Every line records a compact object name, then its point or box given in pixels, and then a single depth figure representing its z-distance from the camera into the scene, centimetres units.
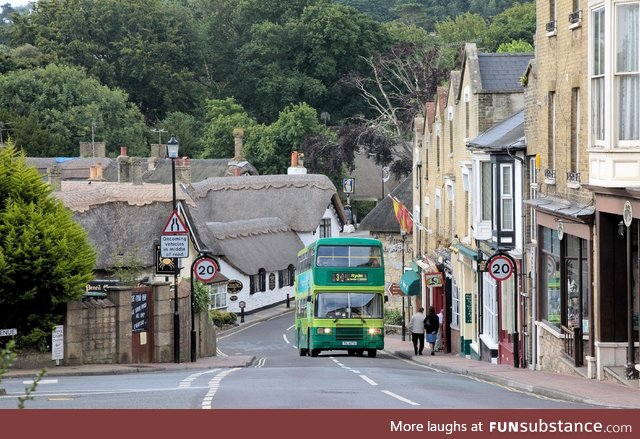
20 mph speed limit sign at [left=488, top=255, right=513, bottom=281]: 3250
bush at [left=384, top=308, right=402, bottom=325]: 6406
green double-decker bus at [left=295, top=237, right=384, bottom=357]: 4059
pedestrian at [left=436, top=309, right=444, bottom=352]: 4570
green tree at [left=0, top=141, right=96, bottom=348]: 3156
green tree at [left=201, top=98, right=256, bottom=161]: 10669
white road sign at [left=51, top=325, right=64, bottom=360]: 3234
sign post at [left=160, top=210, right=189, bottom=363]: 3522
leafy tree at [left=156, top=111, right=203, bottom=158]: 11269
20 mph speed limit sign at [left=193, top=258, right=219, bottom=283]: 3581
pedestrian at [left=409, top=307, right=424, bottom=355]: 4212
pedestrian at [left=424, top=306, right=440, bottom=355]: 4382
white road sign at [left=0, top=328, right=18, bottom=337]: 3119
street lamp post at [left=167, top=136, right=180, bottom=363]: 3578
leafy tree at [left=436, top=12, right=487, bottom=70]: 12308
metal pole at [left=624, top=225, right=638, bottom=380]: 2305
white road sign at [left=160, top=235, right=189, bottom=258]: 3522
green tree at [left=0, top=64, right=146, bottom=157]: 10362
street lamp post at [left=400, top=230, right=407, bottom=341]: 5413
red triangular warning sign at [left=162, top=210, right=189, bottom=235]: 3531
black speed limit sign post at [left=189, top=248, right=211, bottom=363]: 3709
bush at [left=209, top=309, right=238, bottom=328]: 6394
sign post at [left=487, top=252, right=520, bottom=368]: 3250
